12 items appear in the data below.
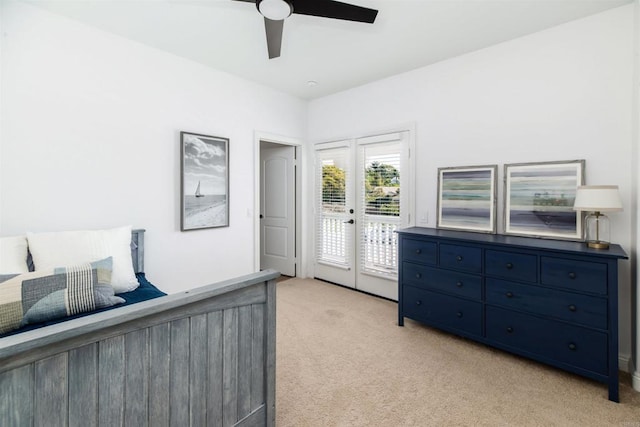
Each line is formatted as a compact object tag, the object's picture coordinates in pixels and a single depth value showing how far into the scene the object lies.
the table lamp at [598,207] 2.06
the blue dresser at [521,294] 1.95
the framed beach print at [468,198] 2.83
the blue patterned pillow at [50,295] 1.28
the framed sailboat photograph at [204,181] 3.17
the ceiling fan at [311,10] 1.85
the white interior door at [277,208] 4.62
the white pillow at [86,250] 2.03
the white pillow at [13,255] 1.89
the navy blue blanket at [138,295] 1.46
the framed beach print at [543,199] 2.42
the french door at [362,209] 3.57
